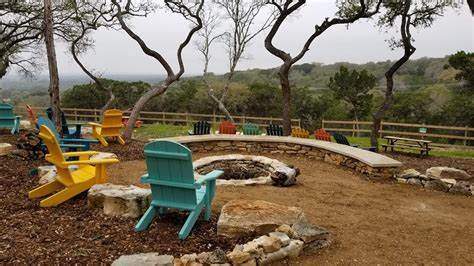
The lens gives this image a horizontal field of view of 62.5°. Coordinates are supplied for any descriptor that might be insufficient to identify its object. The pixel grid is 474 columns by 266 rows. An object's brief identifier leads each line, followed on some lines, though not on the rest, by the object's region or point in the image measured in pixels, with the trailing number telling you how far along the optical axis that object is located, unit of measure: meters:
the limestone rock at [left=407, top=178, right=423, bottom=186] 6.51
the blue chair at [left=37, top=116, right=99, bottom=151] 6.41
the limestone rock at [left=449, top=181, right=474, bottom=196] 6.09
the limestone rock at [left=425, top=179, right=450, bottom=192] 6.28
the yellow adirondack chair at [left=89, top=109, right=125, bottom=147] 9.03
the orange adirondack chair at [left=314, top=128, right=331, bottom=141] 9.42
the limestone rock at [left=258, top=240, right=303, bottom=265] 3.24
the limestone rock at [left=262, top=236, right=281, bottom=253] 3.27
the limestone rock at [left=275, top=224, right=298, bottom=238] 3.54
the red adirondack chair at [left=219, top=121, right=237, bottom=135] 10.14
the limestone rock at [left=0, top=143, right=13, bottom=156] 7.18
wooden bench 10.53
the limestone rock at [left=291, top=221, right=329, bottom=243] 3.56
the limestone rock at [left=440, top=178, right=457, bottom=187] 6.24
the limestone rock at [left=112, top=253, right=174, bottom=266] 2.96
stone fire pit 6.11
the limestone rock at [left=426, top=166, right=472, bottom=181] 6.62
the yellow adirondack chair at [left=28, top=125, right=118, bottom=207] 4.40
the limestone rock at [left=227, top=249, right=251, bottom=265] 3.09
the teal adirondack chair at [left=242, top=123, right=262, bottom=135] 10.61
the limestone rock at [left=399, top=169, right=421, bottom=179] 6.60
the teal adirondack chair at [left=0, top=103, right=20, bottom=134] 10.34
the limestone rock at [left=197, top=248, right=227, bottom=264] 3.06
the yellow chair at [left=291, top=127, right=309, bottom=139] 9.77
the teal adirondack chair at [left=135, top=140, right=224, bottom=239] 3.60
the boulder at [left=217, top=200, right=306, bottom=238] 3.62
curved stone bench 7.32
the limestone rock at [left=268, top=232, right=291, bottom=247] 3.38
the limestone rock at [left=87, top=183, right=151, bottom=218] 4.15
